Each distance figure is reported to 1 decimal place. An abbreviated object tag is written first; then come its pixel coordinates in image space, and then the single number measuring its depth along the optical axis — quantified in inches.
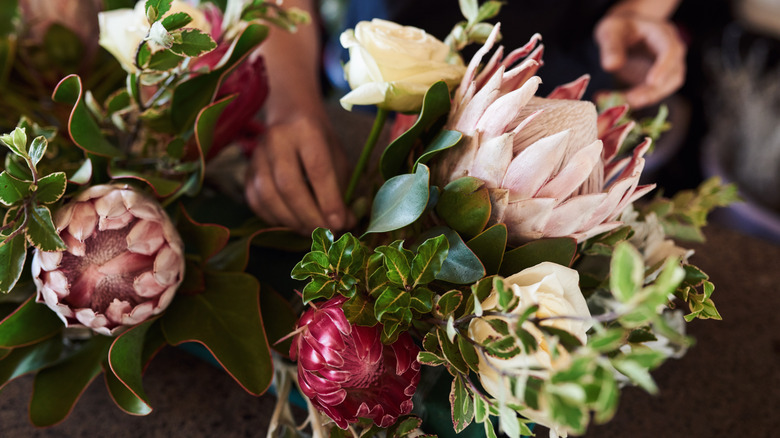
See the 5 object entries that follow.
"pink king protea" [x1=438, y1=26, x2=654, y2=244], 13.1
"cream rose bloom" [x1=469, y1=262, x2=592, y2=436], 11.7
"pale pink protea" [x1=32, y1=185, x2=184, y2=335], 14.4
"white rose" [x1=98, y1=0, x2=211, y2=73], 17.9
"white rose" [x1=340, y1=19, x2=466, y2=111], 15.5
